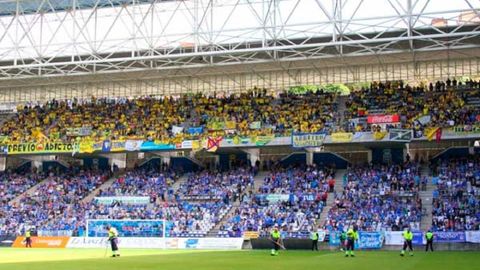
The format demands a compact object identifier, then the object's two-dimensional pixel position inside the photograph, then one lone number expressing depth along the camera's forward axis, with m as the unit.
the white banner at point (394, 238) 40.81
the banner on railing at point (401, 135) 48.19
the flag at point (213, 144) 53.03
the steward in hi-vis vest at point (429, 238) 38.22
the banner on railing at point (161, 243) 44.03
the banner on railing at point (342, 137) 50.02
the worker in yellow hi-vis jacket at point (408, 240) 34.88
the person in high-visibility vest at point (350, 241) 33.72
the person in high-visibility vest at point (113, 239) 32.44
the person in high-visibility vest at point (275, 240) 34.81
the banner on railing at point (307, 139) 49.88
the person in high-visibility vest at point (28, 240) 46.74
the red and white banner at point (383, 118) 50.19
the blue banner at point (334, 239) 41.25
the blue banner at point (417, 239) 40.53
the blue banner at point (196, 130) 55.59
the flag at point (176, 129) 56.15
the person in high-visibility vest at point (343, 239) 37.07
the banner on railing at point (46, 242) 47.44
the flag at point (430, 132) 47.71
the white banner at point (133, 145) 55.81
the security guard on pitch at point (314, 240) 40.41
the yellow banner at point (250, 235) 43.81
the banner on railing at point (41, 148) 57.53
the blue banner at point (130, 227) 47.19
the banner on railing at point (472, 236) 39.47
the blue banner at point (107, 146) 56.59
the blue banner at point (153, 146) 54.97
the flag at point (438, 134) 47.53
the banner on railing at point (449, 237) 40.03
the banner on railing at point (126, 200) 52.94
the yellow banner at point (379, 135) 49.03
